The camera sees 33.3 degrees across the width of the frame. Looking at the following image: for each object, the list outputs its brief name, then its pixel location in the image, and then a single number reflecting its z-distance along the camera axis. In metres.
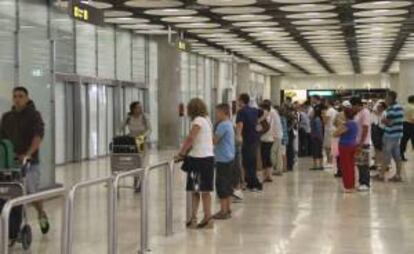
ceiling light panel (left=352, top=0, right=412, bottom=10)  17.64
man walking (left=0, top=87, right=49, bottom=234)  7.72
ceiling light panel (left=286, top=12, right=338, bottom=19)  19.50
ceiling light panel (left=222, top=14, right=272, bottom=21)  20.00
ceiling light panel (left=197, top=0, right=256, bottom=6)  16.95
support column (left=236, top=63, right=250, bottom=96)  41.66
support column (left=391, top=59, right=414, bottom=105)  39.81
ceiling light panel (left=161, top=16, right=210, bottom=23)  20.28
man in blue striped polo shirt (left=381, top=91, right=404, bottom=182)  13.55
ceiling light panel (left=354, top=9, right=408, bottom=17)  19.30
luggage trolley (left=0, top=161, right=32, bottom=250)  6.39
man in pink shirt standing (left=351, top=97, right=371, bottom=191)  12.41
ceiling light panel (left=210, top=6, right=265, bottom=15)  18.34
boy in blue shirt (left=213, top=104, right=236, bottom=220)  8.95
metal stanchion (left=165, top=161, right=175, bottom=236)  8.06
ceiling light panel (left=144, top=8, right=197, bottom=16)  18.77
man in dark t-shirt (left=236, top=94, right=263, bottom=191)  11.48
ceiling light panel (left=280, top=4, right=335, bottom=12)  17.80
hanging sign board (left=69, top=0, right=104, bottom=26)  10.95
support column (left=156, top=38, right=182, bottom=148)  25.80
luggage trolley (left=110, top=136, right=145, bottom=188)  11.95
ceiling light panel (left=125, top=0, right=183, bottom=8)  17.09
